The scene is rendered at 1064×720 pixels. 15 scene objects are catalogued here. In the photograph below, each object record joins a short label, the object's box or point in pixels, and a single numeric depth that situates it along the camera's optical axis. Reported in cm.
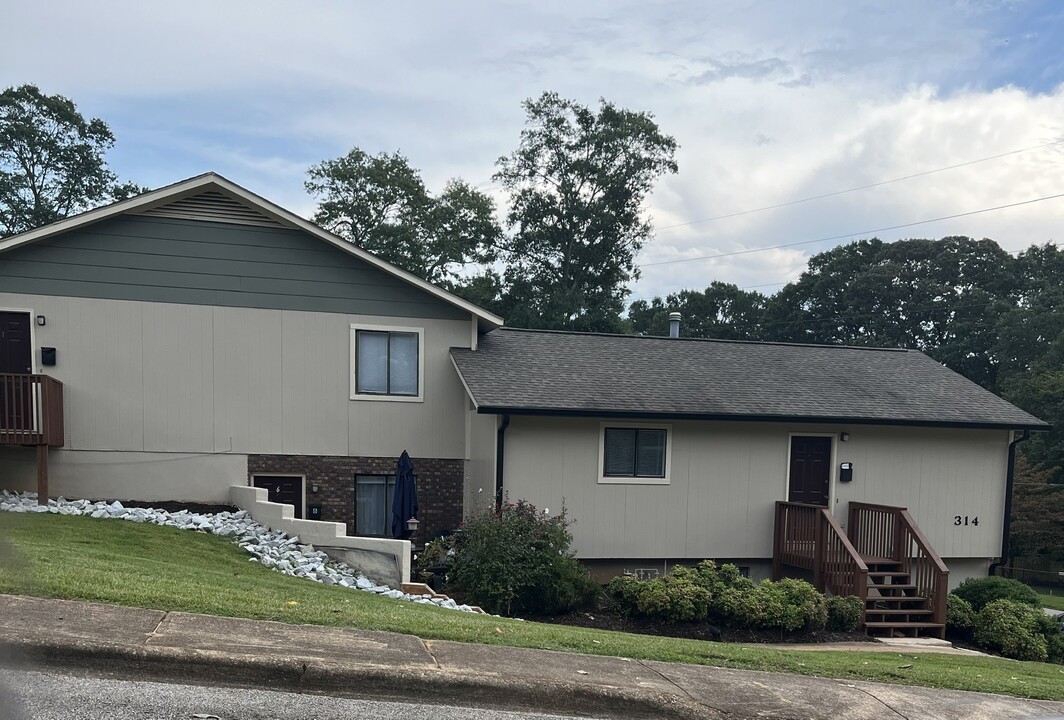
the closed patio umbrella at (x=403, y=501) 1345
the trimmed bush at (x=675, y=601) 1151
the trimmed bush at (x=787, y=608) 1152
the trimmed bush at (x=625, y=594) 1204
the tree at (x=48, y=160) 3656
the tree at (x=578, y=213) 3691
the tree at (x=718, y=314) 6131
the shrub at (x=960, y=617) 1294
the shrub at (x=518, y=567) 1159
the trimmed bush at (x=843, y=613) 1205
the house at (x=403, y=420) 1339
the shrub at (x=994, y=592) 1327
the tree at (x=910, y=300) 4825
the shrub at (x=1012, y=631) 1209
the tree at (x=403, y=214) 3781
